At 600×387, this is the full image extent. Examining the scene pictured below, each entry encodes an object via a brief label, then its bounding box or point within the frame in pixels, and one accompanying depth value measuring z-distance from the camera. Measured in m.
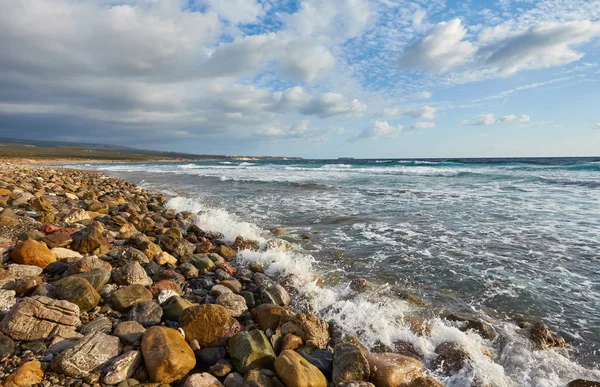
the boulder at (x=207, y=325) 3.19
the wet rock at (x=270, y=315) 3.68
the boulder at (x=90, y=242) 5.34
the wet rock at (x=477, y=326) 3.91
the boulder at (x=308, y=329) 3.41
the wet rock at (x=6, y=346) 2.57
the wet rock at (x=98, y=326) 3.04
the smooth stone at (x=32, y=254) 4.32
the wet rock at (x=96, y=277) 3.83
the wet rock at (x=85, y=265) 4.16
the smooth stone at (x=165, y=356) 2.62
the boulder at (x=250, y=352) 2.88
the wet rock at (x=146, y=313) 3.36
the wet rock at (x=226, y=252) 6.53
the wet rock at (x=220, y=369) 2.78
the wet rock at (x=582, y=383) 3.04
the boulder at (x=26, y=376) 2.33
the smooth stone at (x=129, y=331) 2.95
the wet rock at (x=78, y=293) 3.44
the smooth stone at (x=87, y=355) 2.51
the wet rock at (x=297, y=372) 2.66
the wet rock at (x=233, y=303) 3.89
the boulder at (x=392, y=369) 2.92
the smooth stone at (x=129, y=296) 3.61
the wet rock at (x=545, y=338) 3.70
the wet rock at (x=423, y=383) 2.83
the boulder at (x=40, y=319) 2.80
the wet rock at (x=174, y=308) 3.48
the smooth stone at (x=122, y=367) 2.53
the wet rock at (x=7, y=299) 3.23
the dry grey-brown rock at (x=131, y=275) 4.20
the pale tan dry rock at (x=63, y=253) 4.69
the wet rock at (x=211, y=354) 3.00
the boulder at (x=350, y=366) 2.87
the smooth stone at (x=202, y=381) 2.57
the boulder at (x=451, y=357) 3.34
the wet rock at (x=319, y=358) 3.03
